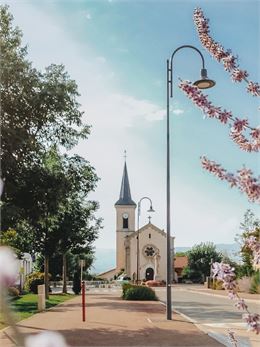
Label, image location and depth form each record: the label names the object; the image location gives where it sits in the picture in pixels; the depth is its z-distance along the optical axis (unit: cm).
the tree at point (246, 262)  4037
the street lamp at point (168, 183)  1875
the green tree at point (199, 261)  7931
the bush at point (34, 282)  3870
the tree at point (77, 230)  3788
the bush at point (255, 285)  3571
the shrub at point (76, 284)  4159
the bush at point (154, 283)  6428
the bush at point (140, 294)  3110
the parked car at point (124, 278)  8125
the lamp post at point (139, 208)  4028
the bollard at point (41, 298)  2272
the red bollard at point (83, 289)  1811
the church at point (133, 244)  8212
